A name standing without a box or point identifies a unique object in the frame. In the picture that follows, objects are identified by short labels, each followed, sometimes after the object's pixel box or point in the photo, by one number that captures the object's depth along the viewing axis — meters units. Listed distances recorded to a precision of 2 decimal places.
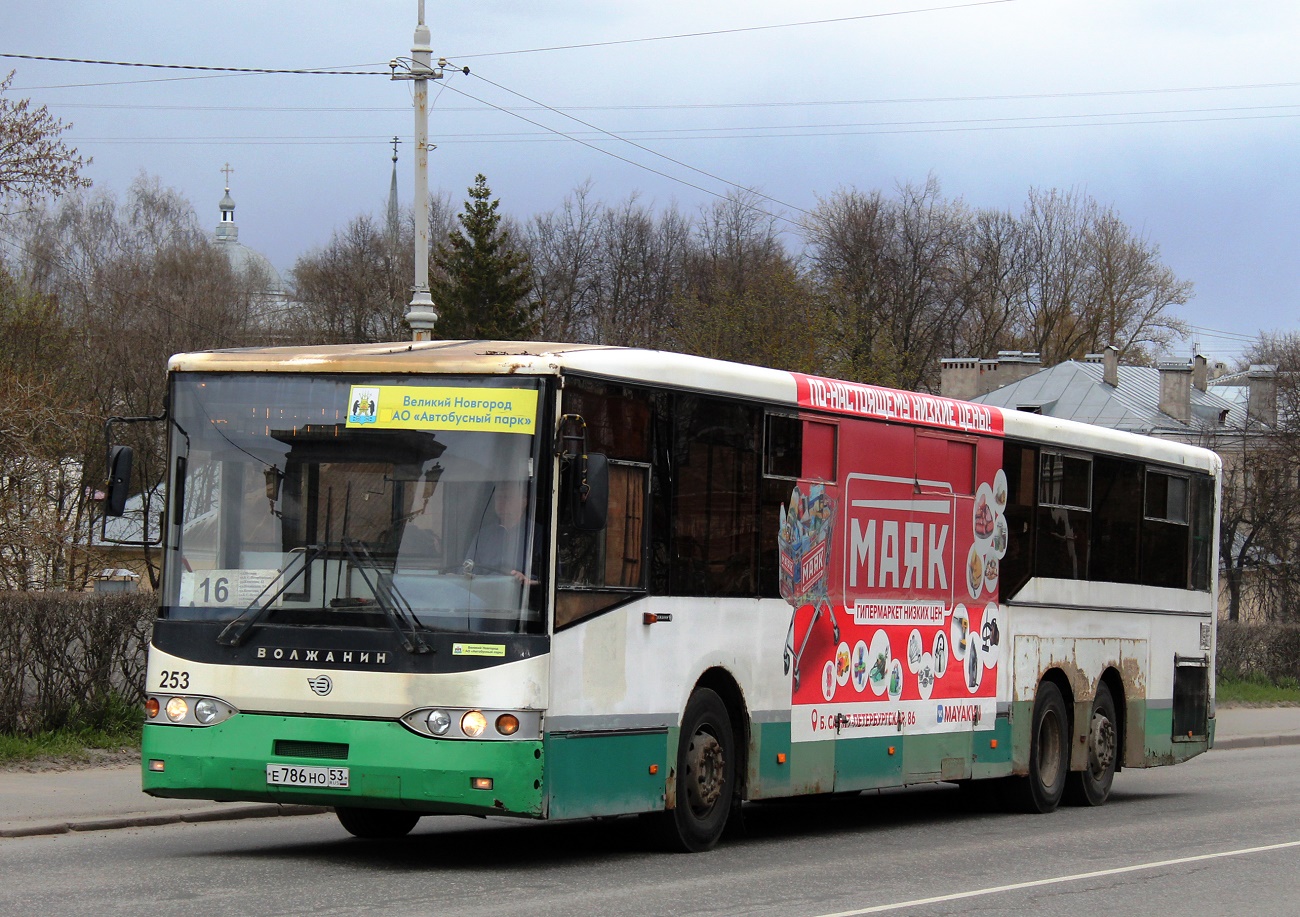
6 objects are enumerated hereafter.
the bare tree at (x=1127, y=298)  72.62
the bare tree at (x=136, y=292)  52.38
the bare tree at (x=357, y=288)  64.88
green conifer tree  59.00
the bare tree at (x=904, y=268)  68.75
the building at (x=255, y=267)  69.75
